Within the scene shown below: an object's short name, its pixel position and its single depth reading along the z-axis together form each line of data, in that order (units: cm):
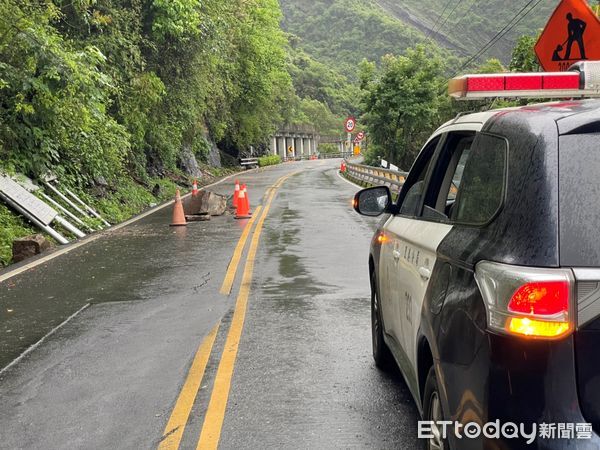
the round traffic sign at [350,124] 6029
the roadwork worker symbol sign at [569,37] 785
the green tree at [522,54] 3780
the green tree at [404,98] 4406
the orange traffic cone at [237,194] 1762
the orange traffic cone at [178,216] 1630
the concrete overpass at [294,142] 9612
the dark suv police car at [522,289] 221
